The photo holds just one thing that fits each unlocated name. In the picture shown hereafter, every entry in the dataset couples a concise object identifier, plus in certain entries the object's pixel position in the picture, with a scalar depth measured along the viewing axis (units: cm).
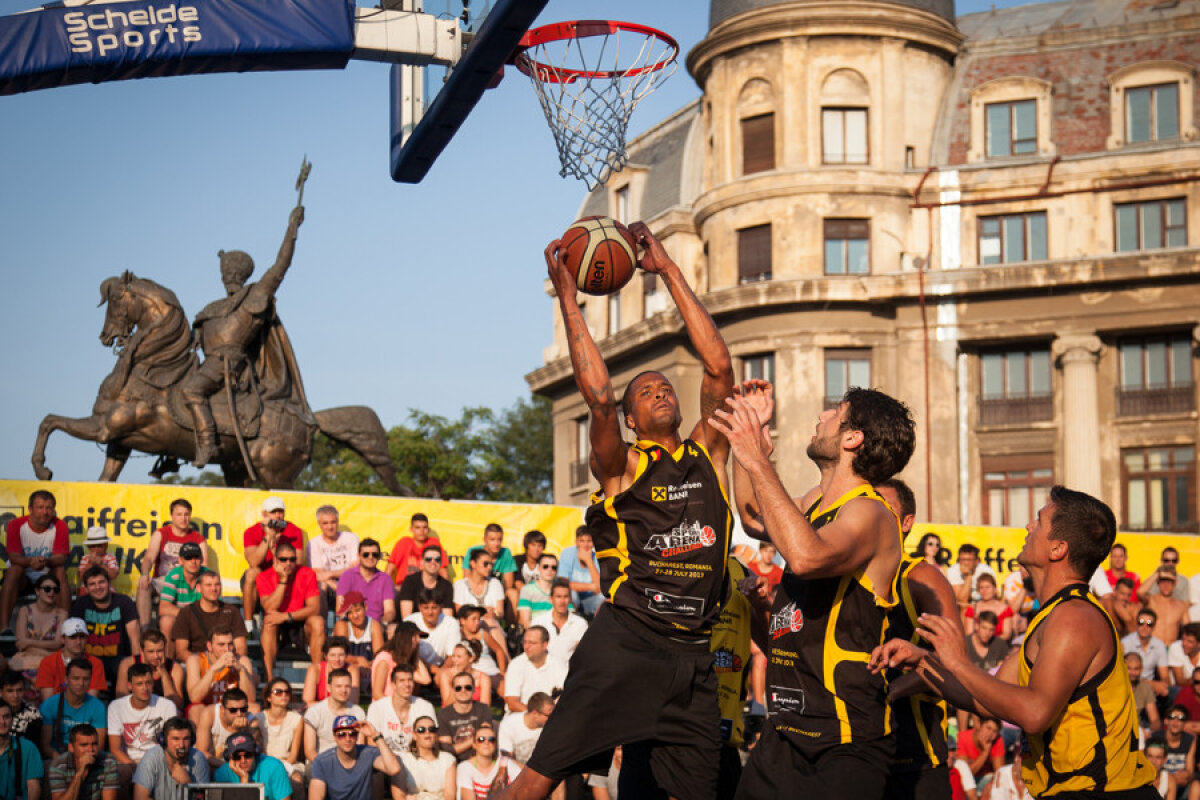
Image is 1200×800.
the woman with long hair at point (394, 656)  1566
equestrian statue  2116
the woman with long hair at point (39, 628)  1500
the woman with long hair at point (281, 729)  1450
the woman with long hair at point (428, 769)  1460
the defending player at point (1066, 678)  652
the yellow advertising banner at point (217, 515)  1847
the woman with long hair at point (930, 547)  2050
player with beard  655
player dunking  783
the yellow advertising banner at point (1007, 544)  2391
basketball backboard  1246
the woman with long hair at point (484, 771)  1455
